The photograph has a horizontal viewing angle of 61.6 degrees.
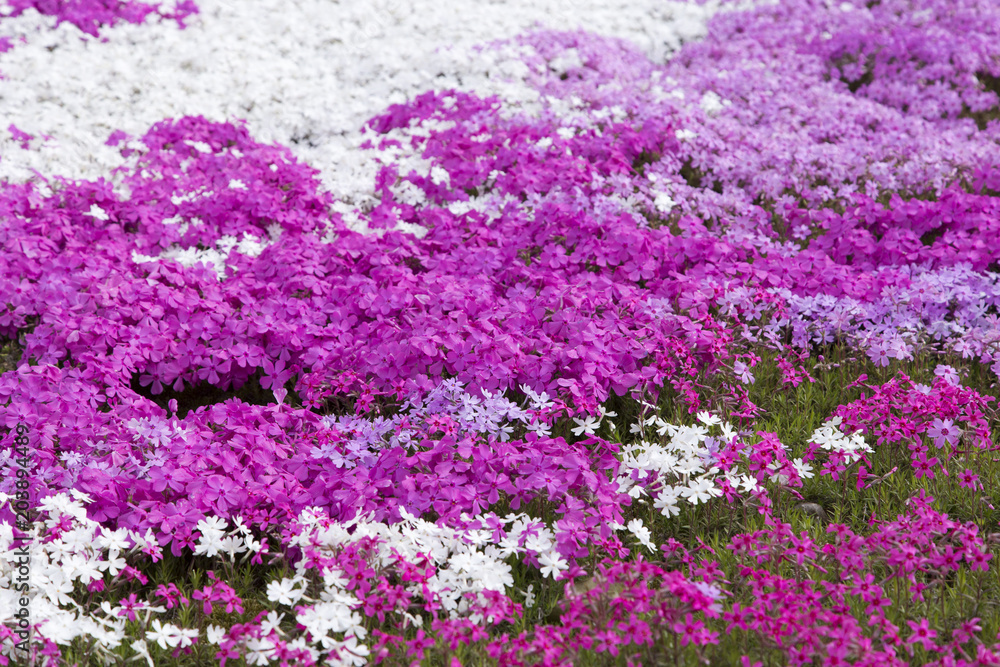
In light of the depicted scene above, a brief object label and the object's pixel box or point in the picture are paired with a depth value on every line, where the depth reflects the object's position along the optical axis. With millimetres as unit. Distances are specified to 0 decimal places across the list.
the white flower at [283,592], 3725
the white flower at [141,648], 3590
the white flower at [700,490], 4180
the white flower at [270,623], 3492
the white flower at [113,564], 3861
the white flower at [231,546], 4023
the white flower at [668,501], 4129
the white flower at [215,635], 3627
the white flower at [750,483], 4234
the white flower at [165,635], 3555
